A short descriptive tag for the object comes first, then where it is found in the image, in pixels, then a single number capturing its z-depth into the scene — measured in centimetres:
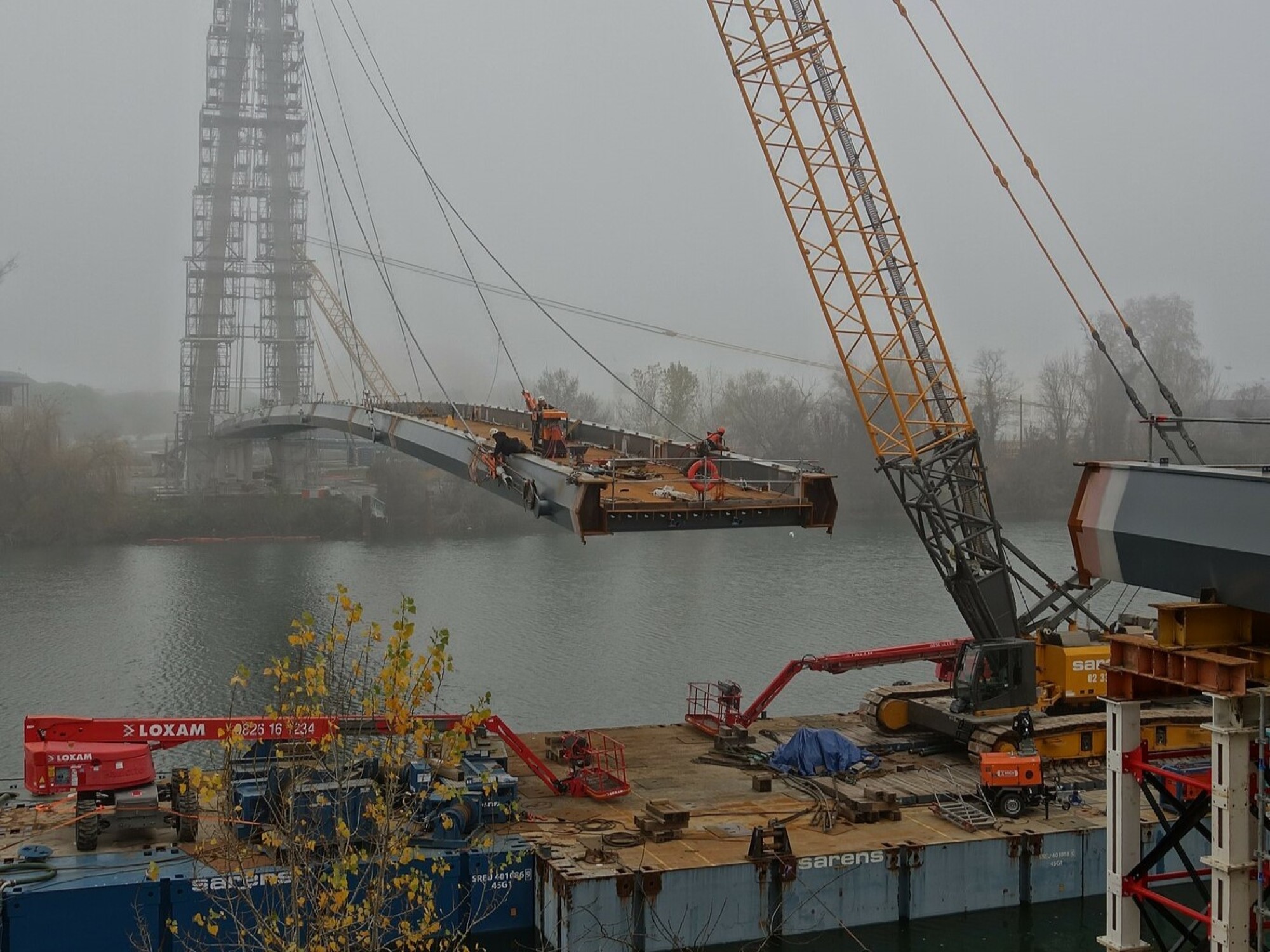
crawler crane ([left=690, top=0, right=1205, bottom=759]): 2375
